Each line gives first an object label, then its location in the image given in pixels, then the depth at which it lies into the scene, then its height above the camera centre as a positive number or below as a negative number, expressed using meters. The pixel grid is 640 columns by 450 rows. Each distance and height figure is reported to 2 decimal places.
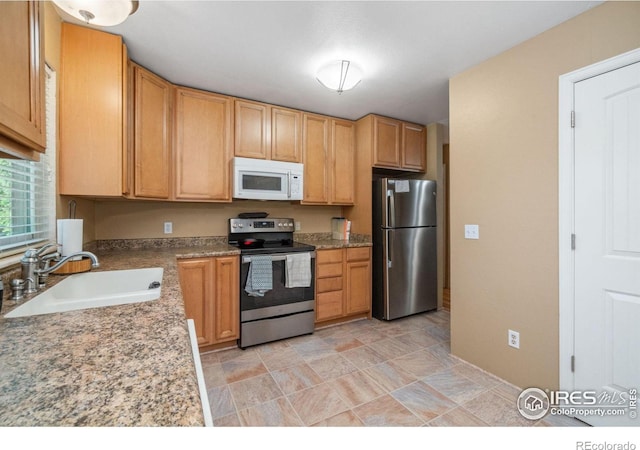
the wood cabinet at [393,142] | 3.28 +0.99
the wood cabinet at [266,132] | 2.84 +0.97
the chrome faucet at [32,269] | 1.18 -0.19
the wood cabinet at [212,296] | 2.38 -0.62
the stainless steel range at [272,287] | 2.58 -0.60
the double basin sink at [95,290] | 1.15 -0.33
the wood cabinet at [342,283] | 3.01 -0.65
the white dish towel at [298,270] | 2.73 -0.45
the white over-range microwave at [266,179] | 2.76 +0.46
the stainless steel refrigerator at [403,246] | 3.17 -0.25
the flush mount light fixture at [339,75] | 2.12 +1.15
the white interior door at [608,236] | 1.48 -0.07
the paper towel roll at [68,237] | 1.61 -0.07
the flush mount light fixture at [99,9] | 1.33 +1.03
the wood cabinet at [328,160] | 3.20 +0.76
